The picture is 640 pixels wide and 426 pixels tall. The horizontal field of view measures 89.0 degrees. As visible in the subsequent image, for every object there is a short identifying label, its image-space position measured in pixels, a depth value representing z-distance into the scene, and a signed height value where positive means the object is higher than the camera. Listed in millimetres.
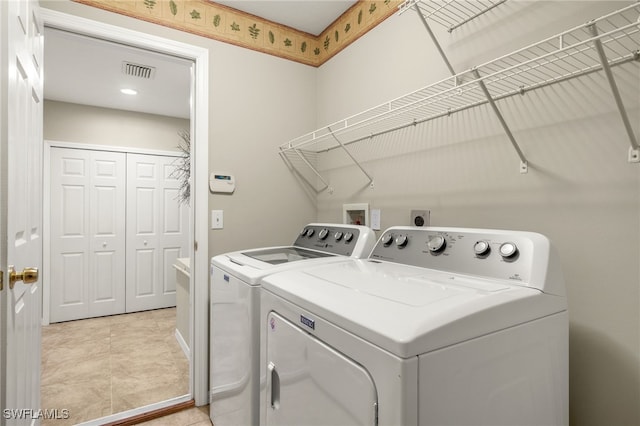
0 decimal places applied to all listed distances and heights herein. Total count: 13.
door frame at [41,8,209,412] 1991 -44
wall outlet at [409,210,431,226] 1484 -19
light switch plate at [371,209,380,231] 1890 -37
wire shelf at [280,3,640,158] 967 +501
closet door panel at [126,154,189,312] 4023 -246
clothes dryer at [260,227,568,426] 658 -299
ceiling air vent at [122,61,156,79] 2807 +1263
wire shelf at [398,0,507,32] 1338 +878
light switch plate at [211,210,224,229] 2049 -44
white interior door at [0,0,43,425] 982 +37
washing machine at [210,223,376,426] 1273 -400
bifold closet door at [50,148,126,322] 3656 -254
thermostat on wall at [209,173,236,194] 2037 +188
